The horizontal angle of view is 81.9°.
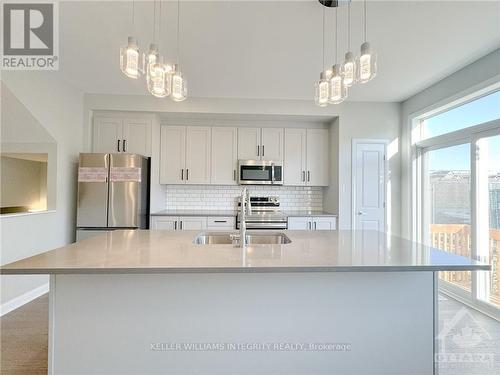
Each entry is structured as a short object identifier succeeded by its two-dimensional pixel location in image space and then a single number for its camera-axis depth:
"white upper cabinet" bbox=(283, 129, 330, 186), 4.75
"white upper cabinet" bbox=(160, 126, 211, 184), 4.66
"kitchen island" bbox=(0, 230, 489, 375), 1.63
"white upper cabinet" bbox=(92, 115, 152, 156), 4.33
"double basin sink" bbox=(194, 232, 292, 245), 2.51
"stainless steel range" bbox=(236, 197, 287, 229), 4.32
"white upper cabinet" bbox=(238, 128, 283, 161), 4.73
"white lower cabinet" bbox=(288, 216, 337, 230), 4.38
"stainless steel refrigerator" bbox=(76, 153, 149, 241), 3.84
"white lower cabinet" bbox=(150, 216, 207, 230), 4.26
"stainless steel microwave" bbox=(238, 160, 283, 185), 4.62
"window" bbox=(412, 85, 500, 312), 3.08
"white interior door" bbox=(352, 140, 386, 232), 4.42
